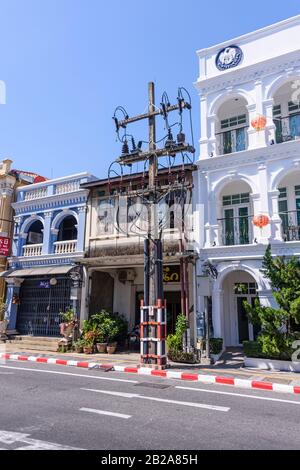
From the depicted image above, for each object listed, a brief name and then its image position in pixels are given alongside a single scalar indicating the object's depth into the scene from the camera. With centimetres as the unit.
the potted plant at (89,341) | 1440
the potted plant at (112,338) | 1448
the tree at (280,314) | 1091
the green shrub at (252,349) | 1161
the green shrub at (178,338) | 1242
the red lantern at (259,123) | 1387
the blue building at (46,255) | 1717
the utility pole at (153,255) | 1102
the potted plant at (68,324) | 1535
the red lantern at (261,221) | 1303
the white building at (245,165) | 1323
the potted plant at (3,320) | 1739
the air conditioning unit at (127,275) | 1716
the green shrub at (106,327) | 1484
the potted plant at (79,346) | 1466
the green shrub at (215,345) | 1259
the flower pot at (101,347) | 1459
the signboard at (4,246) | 1939
